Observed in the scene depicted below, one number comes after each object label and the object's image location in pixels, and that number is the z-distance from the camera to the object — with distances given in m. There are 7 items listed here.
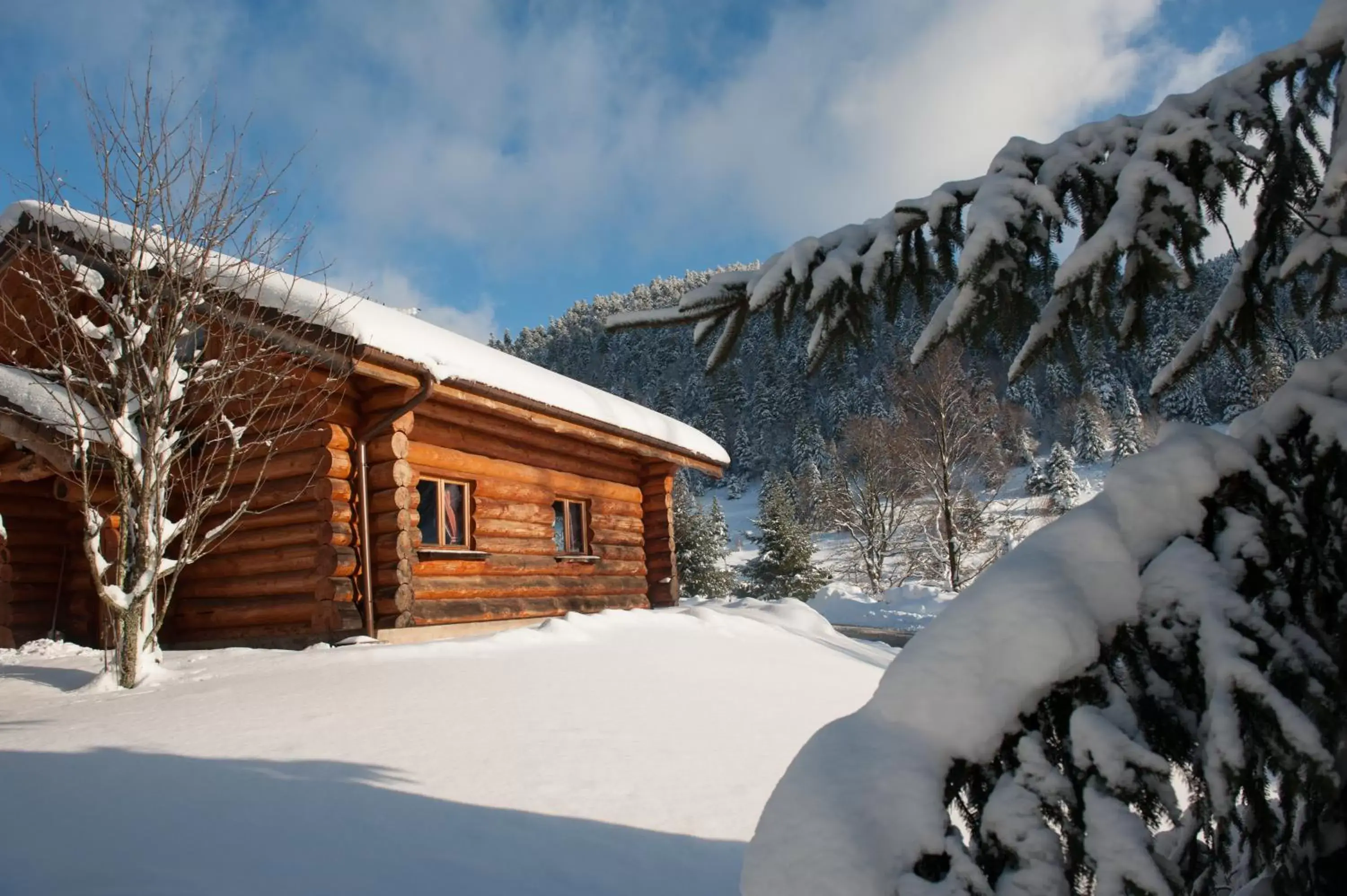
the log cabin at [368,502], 8.07
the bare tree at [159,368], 6.56
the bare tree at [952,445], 18.61
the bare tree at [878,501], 24.52
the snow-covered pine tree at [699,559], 25.62
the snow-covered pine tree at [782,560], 25.14
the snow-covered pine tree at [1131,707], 1.24
